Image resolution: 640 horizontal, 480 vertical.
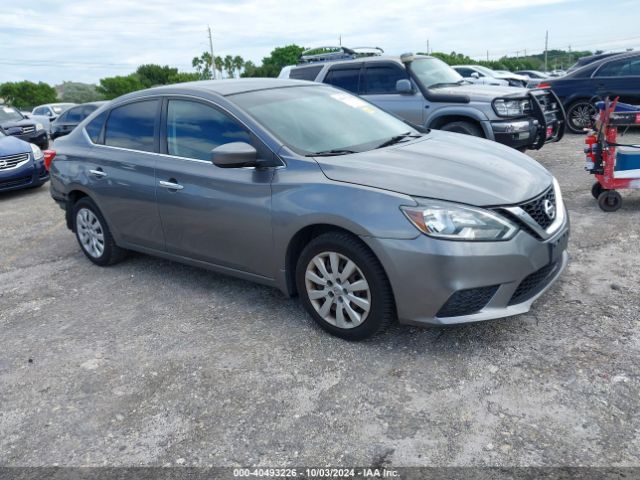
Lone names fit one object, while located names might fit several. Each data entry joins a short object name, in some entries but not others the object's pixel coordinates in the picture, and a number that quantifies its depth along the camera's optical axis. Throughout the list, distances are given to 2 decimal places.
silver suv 8.18
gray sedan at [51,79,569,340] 3.23
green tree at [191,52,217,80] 84.80
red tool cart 5.91
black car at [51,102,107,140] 18.80
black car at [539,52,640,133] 11.53
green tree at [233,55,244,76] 96.29
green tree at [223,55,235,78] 95.31
